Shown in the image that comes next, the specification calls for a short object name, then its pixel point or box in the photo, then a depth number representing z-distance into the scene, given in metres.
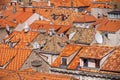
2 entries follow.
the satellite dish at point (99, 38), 74.62
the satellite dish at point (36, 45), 75.71
